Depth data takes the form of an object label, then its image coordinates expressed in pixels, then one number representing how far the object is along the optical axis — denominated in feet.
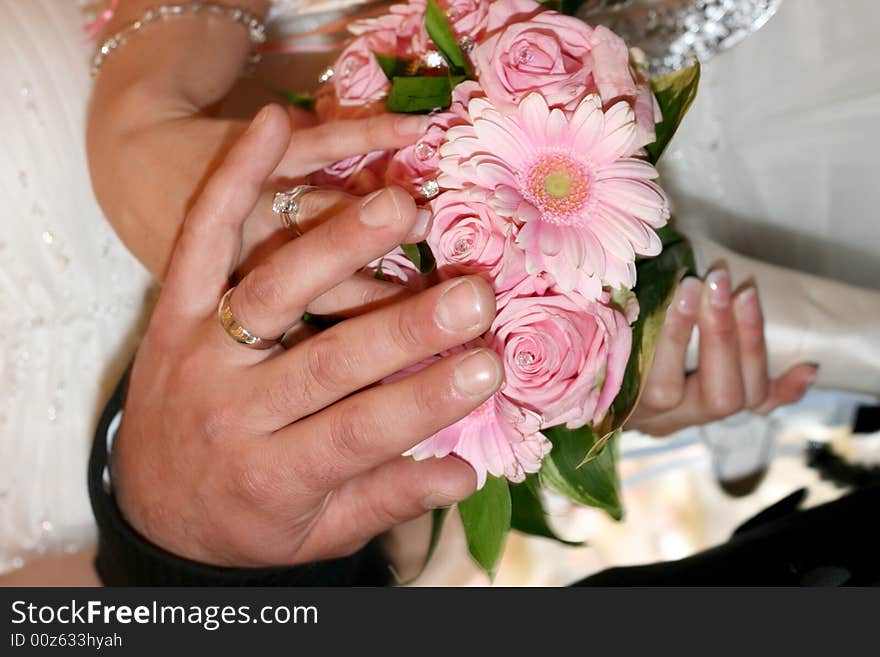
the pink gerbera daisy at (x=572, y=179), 1.33
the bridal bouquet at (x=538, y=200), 1.35
